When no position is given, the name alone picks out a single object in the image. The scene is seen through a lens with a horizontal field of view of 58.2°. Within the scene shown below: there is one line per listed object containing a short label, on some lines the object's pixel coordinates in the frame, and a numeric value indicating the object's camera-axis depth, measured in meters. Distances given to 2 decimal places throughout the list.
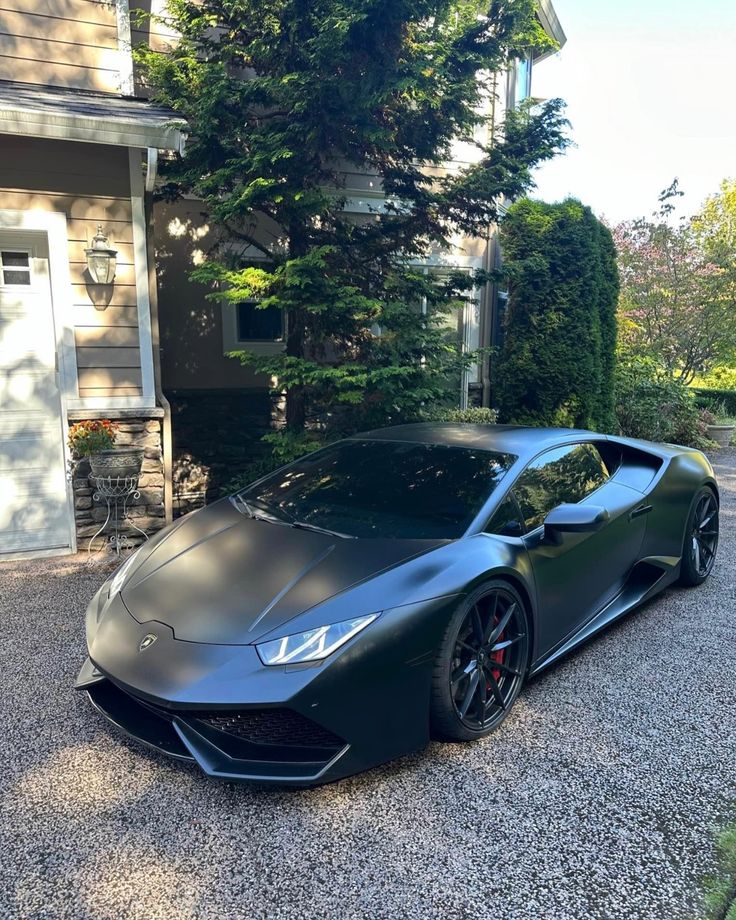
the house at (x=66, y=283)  4.87
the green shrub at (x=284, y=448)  5.81
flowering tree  11.65
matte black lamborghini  2.10
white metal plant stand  4.87
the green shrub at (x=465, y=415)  6.13
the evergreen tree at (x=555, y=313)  7.92
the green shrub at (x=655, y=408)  9.81
